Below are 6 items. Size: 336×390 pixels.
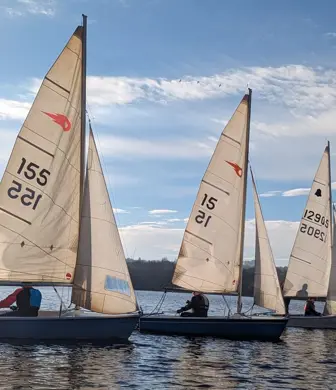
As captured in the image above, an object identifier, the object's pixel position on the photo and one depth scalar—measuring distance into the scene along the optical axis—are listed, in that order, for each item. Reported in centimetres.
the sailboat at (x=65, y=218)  2147
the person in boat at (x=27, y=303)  2096
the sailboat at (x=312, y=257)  3531
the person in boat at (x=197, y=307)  2586
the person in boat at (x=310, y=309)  3425
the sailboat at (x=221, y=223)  2717
